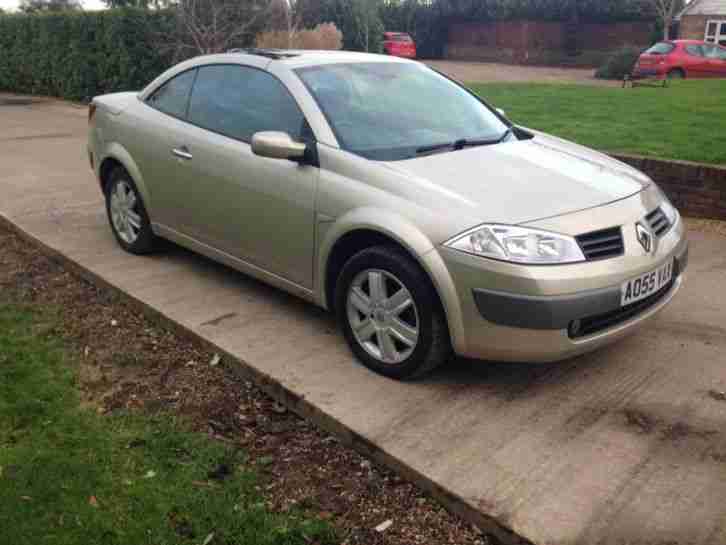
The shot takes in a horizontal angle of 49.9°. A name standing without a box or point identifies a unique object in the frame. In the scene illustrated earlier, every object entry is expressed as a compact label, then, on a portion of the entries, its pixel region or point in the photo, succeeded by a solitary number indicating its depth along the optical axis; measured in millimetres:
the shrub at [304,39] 15211
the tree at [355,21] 25969
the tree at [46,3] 53550
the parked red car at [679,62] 22859
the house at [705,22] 34625
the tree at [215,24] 15336
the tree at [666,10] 33812
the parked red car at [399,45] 32844
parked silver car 3521
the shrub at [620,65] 27341
